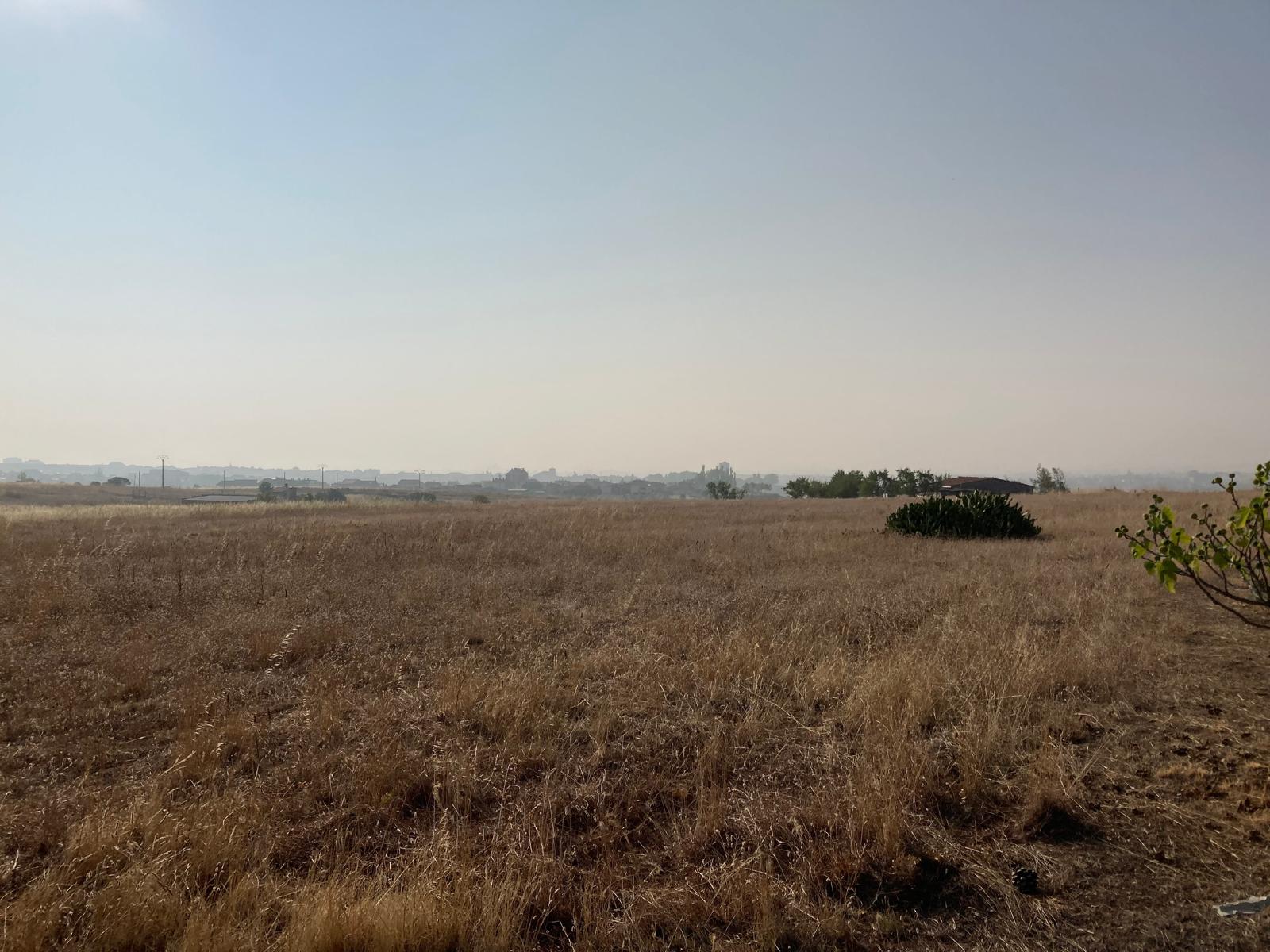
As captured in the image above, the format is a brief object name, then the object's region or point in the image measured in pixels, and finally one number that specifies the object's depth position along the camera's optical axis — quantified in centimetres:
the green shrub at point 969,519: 1656
